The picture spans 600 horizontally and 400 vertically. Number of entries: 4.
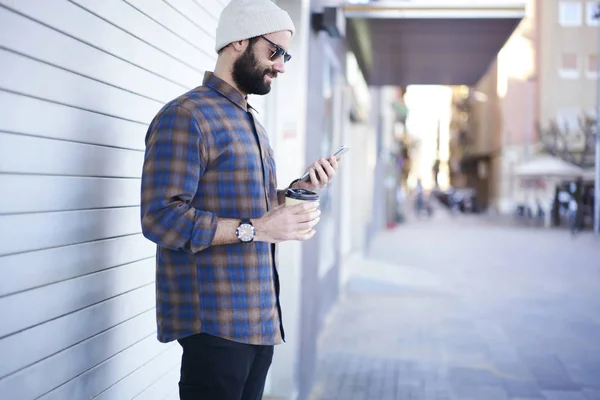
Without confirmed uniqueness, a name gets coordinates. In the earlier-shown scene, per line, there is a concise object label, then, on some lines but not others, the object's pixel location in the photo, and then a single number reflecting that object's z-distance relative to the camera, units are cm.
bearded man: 202
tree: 3170
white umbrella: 2750
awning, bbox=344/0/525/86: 662
